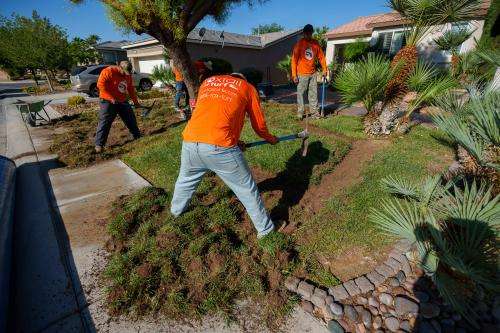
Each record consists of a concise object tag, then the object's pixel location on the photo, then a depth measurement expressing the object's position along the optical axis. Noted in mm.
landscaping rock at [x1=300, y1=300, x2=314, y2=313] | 2107
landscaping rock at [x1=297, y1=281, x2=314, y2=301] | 2196
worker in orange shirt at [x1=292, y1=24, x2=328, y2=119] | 6168
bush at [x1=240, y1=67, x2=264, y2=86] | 17045
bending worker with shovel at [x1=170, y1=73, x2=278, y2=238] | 2389
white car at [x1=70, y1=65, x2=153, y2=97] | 16188
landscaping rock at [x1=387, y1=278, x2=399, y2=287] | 2264
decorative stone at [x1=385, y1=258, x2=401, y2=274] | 2385
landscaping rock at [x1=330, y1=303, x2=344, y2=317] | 2053
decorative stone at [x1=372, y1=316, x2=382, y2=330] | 1986
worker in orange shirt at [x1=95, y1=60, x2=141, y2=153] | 5508
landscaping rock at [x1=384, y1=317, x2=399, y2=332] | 1959
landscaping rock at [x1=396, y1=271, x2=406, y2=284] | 2301
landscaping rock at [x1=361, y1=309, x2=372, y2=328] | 1993
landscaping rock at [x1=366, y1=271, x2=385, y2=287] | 2275
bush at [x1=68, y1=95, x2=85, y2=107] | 12156
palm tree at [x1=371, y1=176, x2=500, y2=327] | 1655
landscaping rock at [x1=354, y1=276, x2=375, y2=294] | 2225
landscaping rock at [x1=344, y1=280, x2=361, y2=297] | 2197
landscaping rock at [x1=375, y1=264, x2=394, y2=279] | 2338
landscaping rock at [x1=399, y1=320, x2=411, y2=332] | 1947
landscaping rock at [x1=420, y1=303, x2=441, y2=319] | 2021
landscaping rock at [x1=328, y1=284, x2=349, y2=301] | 2164
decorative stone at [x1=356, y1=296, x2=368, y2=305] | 2146
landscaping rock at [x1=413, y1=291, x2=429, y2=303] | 2125
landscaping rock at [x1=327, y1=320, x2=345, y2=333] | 1944
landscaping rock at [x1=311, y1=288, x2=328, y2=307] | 2137
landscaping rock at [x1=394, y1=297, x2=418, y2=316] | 2047
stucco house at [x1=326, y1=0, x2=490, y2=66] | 11657
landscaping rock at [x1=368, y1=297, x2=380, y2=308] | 2115
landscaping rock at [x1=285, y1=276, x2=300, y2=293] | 2264
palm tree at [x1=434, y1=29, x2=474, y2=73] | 8883
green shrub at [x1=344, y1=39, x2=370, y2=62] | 14266
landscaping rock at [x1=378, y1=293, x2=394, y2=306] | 2129
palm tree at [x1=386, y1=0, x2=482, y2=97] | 4129
